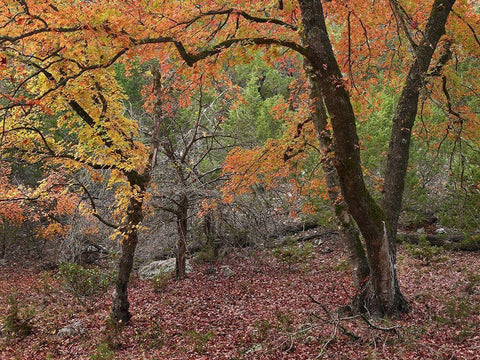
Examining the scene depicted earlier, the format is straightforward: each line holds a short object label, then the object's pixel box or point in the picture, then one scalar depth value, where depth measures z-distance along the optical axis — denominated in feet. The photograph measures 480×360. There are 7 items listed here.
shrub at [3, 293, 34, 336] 30.25
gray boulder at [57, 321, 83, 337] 29.25
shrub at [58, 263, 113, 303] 37.65
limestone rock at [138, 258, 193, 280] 46.91
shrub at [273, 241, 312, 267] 44.54
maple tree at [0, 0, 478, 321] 17.43
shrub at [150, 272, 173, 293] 40.37
